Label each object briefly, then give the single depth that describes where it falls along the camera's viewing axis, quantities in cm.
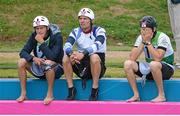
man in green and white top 1496
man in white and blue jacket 1542
